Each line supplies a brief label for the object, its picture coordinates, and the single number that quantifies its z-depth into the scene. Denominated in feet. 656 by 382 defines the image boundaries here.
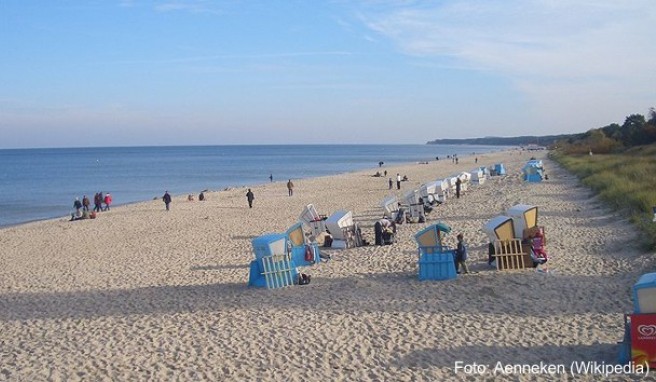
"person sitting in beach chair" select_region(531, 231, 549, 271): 39.29
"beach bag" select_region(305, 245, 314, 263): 44.62
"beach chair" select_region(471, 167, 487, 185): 115.65
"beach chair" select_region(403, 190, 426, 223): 65.31
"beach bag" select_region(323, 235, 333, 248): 51.85
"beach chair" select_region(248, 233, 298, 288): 38.19
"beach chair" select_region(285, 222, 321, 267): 43.98
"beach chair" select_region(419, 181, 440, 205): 77.83
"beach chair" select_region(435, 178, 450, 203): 84.23
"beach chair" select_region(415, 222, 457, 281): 37.83
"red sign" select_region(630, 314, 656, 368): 21.83
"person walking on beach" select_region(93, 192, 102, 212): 98.44
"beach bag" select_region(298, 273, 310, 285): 38.55
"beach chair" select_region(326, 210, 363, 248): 51.42
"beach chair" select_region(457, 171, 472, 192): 99.60
